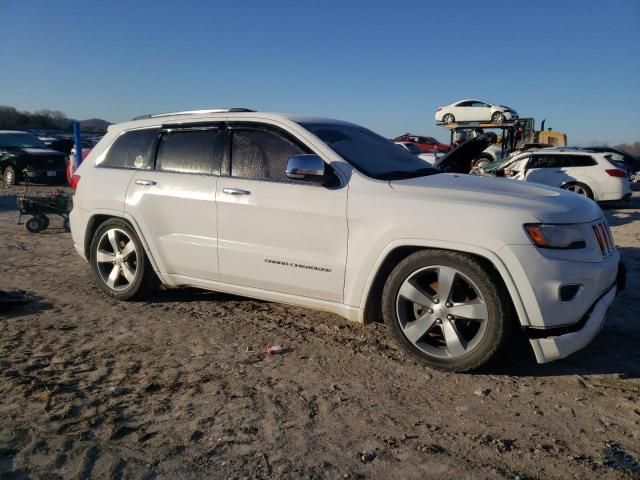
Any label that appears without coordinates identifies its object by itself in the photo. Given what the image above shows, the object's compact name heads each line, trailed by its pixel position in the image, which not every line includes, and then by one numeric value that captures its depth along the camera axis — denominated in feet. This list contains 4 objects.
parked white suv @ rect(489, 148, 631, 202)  44.47
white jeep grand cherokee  10.85
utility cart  29.63
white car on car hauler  79.36
